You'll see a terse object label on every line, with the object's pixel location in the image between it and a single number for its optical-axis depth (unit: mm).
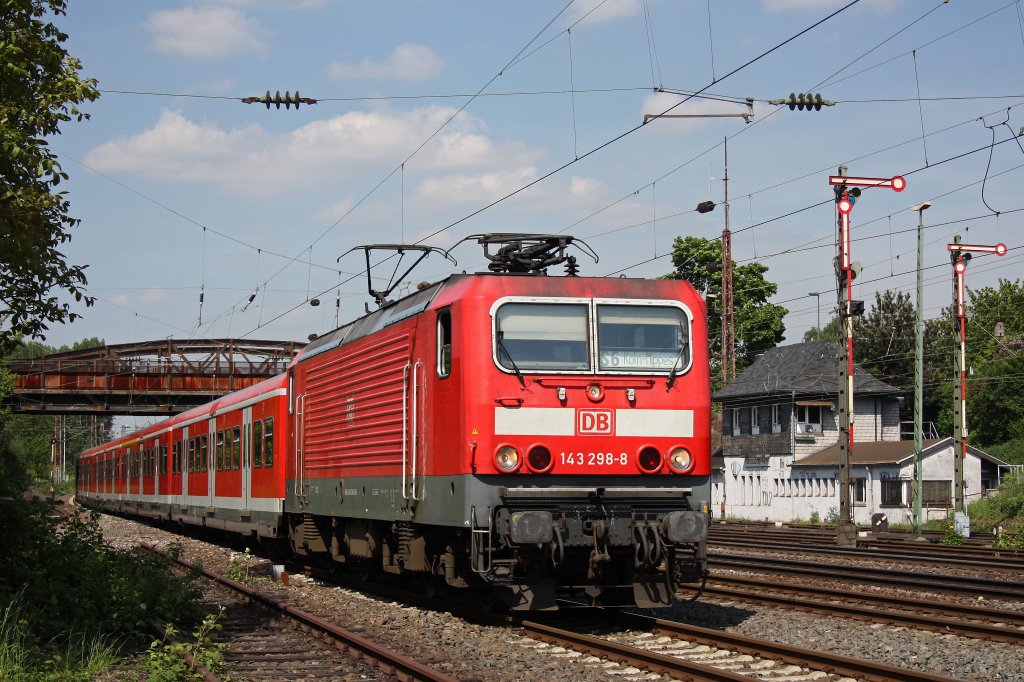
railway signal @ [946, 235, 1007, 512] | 31156
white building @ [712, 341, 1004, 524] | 46469
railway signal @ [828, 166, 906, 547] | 26375
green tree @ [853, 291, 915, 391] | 75375
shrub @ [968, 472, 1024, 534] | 36562
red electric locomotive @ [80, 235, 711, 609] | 11445
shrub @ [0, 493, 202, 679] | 10848
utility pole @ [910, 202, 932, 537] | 32500
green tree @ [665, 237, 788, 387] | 68625
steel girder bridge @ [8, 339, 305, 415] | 53438
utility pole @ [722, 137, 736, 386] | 50131
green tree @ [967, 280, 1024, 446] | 68312
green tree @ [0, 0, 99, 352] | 9508
